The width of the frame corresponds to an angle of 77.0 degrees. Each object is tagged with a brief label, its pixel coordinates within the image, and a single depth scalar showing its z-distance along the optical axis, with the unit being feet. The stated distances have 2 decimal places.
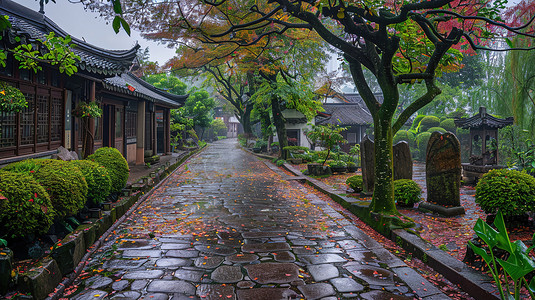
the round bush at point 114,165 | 25.58
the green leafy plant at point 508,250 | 8.61
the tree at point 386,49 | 20.47
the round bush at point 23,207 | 13.07
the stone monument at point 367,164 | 31.45
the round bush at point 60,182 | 16.19
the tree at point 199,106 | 117.70
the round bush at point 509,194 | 19.51
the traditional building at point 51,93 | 23.70
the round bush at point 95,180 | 20.39
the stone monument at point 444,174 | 25.08
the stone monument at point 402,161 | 30.58
